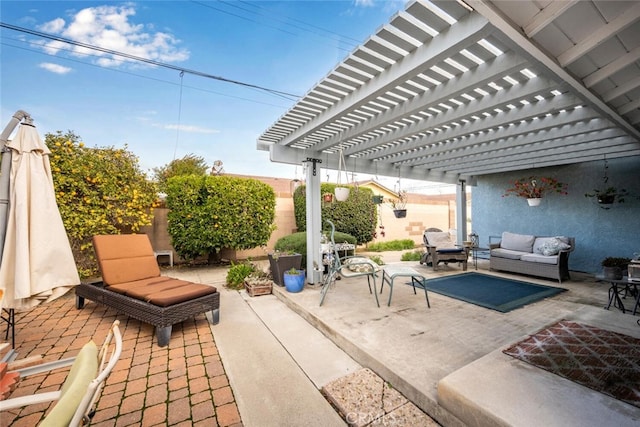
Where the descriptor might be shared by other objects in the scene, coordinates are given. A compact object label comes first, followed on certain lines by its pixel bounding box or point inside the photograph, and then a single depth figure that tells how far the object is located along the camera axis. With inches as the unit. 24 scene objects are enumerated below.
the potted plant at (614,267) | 178.4
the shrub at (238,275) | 211.6
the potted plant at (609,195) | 218.6
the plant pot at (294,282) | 181.6
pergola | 74.8
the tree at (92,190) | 189.5
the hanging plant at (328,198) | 210.5
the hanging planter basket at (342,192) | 179.4
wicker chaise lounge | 118.5
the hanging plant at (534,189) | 244.2
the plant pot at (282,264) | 197.9
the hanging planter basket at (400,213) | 234.5
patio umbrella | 85.9
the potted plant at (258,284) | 190.5
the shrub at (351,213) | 365.1
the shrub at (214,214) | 270.1
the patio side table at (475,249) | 267.9
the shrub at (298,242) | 237.9
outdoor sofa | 219.9
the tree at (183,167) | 371.7
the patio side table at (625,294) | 133.2
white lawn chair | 36.0
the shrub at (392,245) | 424.9
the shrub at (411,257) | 329.4
